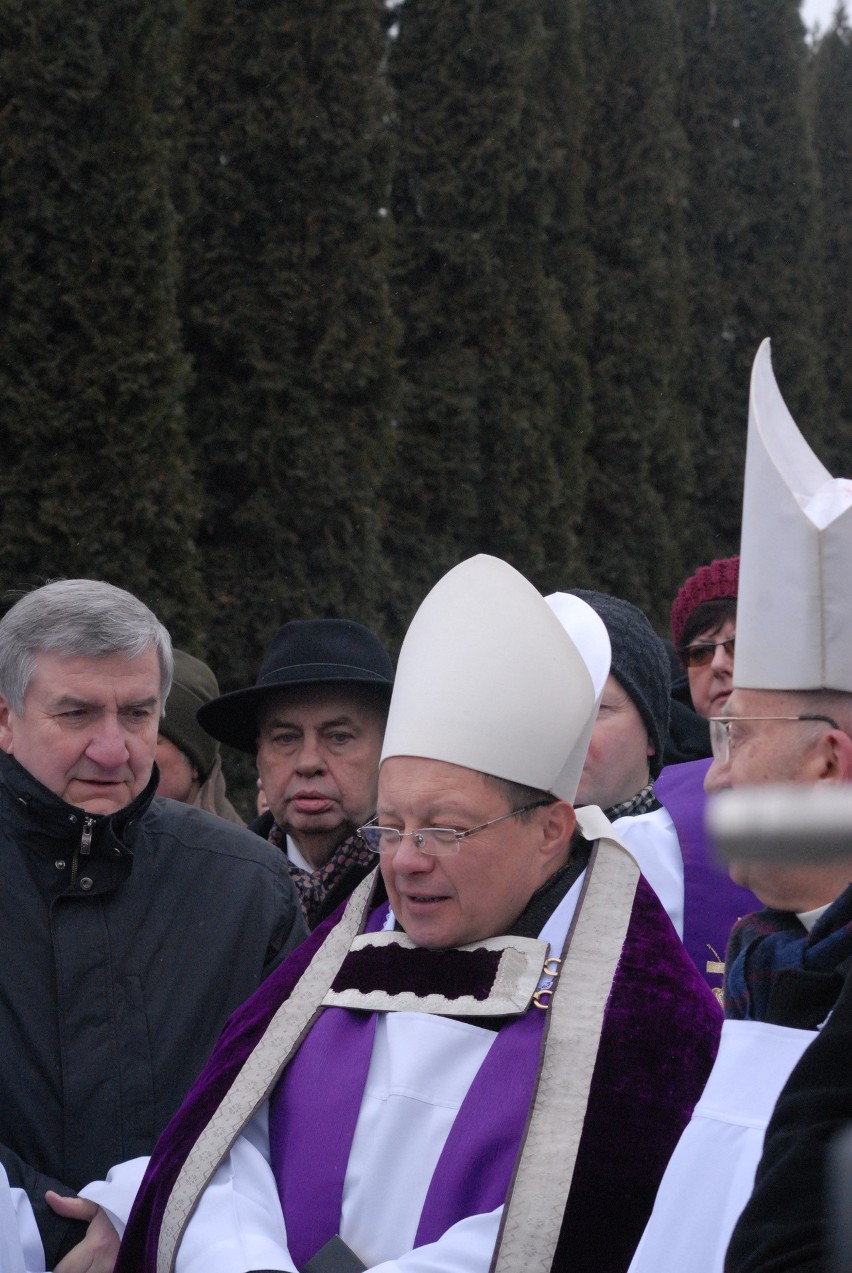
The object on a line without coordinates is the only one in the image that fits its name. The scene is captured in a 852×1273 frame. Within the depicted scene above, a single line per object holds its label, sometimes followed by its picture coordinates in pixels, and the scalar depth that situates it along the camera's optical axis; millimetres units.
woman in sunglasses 9000
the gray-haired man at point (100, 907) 6316
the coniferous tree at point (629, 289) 24687
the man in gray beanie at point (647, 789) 6965
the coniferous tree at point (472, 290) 20750
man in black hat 8523
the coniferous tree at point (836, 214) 30766
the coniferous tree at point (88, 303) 14883
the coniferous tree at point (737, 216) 27672
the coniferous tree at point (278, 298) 17719
